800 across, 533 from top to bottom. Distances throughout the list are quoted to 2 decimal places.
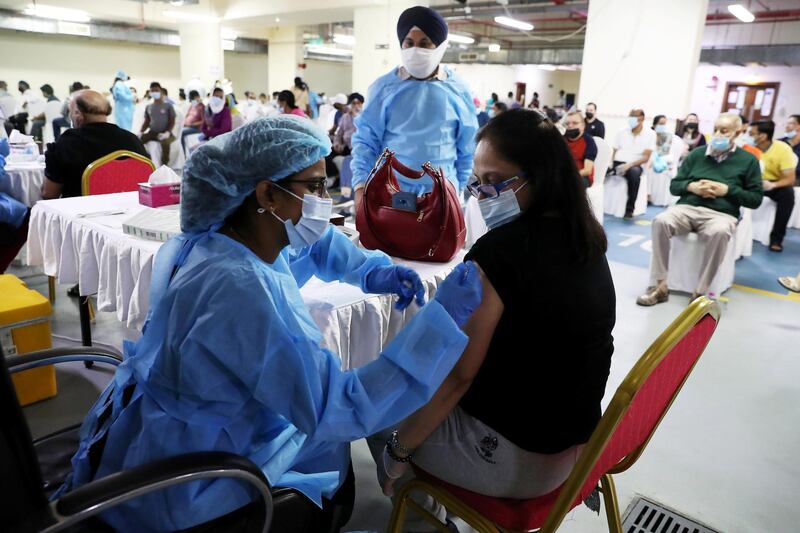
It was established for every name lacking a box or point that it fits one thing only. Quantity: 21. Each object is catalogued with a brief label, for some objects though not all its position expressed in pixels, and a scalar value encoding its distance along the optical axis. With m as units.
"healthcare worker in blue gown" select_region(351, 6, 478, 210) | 2.38
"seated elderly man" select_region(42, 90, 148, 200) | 2.88
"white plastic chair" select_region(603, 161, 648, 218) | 6.62
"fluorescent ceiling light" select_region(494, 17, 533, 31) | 11.07
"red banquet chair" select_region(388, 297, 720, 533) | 0.85
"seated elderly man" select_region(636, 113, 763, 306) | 3.67
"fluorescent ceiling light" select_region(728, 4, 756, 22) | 9.00
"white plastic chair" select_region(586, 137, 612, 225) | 5.30
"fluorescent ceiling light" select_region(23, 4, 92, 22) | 13.43
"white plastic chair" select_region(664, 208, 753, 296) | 3.86
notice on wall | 16.16
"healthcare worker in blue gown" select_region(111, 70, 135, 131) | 9.20
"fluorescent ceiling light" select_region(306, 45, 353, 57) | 19.66
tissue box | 2.26
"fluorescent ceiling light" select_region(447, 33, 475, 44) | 14.29
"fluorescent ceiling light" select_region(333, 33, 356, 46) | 17.91
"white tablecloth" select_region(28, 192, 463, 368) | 1.50
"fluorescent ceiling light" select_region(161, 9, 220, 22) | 13.46
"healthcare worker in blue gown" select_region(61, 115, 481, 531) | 0.89
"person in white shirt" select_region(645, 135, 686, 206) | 7.56
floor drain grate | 1.71
